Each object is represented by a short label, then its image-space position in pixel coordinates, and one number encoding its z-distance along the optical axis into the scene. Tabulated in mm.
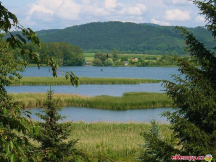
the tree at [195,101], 15281
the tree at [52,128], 18672
